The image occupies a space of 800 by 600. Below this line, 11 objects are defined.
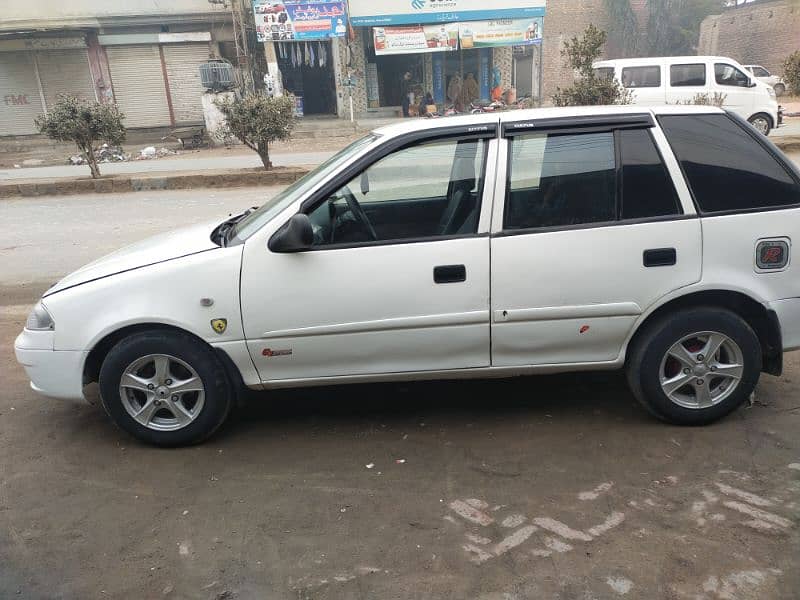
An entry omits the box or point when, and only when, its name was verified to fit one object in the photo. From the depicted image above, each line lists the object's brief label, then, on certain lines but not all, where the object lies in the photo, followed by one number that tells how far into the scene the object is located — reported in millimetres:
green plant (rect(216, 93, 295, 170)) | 14148
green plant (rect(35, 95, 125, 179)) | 14586
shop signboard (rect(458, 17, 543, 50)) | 26188
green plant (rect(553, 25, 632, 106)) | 14359
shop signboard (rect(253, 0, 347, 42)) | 24266
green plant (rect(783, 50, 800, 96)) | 14805
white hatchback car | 3295
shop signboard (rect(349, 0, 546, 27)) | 25406
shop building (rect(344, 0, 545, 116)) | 25609
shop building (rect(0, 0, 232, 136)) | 24375
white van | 15961
